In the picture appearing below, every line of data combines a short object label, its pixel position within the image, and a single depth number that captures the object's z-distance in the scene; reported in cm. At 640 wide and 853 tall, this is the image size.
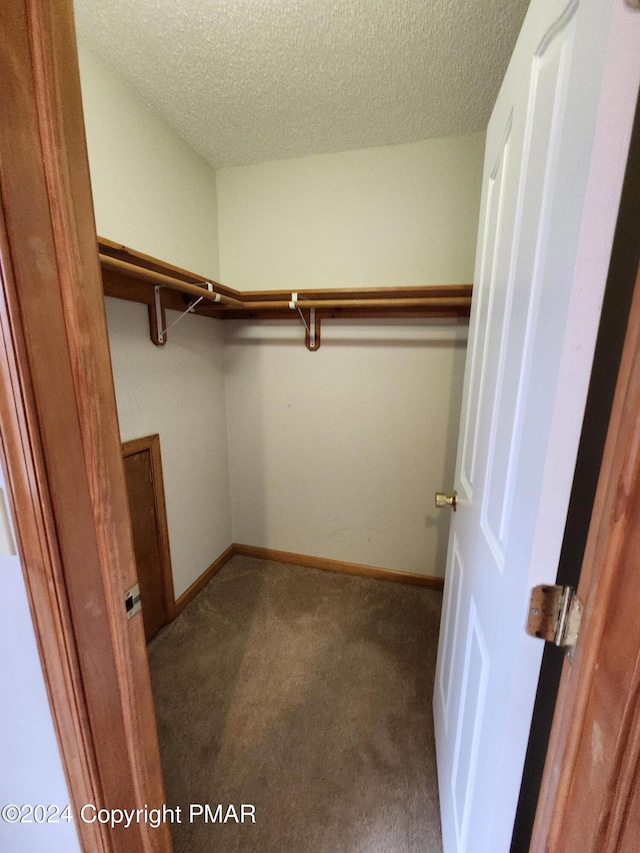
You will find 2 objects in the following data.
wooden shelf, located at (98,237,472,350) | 139
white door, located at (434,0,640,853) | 41
